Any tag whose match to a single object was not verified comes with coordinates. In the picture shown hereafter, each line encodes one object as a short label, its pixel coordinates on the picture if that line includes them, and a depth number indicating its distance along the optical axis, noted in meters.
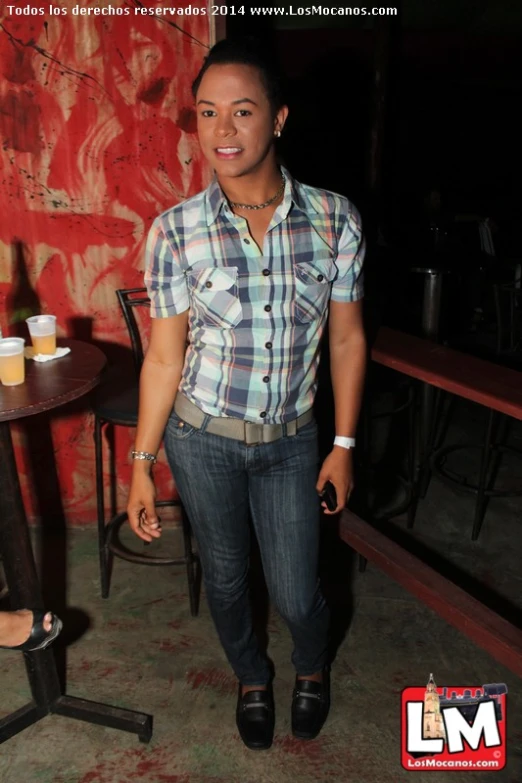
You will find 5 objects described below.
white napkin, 2.13
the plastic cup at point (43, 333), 2.11
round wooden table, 1.85
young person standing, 1.52
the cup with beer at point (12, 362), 1.86
